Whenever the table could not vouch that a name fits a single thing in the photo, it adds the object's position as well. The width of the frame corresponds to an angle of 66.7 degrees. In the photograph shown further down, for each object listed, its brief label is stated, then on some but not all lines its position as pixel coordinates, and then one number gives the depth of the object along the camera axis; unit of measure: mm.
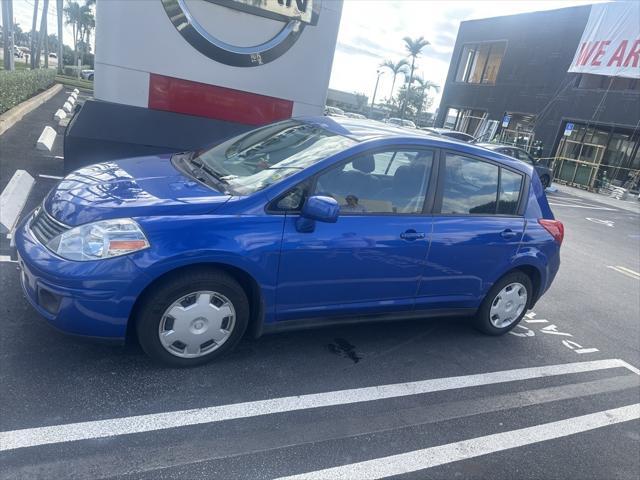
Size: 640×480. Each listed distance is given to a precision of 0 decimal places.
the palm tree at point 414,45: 55094
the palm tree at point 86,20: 61344
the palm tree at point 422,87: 59812
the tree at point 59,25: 34781
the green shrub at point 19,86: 11250
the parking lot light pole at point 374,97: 74250
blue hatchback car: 2717
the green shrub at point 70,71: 45138
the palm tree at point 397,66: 59125
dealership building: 21594
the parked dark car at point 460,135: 16622
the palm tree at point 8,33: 17594
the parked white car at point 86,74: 41778
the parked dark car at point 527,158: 15904
